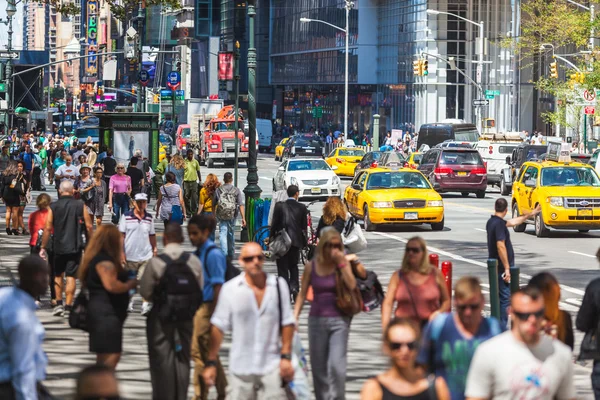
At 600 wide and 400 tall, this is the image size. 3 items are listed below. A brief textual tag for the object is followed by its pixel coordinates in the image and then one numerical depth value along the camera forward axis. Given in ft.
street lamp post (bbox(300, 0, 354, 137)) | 280.10
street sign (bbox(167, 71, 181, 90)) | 262.06
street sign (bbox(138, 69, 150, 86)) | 190.80
